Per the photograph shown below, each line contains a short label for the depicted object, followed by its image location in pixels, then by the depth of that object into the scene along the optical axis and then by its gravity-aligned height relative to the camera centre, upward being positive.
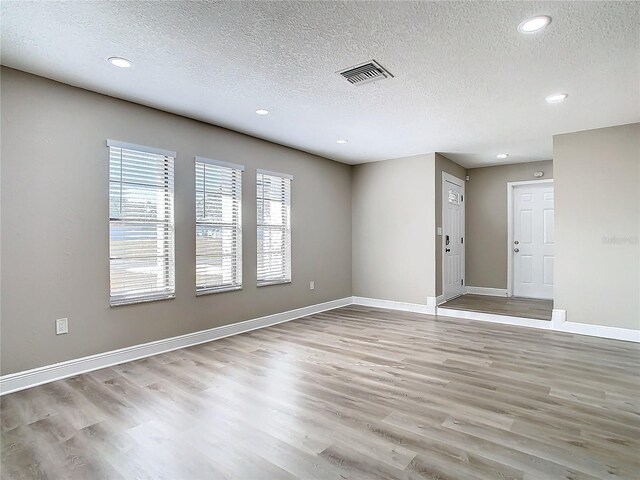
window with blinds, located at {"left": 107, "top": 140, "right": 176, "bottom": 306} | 3.48 +0.20
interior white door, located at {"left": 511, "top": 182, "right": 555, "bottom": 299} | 6.40 +0.01
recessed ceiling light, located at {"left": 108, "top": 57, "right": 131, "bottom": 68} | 2.72 +1.41
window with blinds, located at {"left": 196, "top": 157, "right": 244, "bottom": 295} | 4.22 +0.21
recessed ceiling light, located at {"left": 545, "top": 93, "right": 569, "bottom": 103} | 3.39 +1.39
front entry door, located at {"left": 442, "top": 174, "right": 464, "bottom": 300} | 6.12 +0.10
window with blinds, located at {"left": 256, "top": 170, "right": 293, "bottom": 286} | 4.98 +0.23
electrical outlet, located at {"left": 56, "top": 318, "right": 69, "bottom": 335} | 3.11 -0.72
